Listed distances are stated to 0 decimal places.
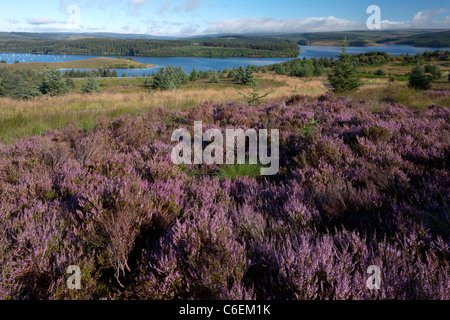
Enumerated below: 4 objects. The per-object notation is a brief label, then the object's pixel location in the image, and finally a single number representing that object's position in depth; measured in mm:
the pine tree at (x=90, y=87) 44319
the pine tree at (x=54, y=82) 36656
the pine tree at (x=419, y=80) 20266
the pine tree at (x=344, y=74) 21781
